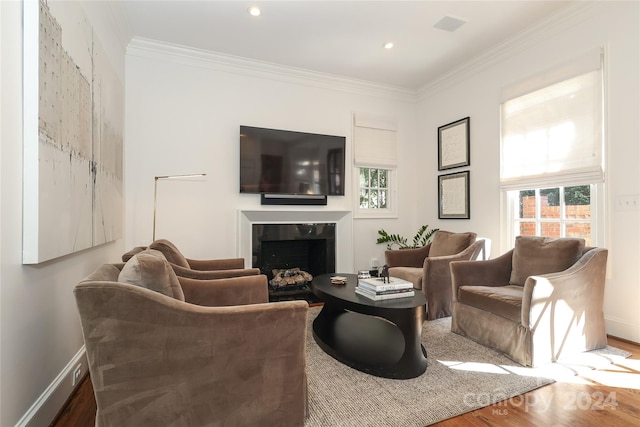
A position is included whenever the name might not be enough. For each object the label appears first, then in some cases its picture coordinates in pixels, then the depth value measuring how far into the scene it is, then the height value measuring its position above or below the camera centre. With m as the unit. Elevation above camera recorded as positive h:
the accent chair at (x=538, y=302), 2.27 -0.67
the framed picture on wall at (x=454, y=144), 4.35 +0.99
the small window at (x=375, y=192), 4.88 +0.35
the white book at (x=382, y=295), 2.36 -0.60
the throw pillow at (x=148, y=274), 1.39 -0.26
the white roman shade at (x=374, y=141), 4.80 +1.12
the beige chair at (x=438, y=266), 3.32 -0.58
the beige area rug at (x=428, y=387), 1.73 -1.07
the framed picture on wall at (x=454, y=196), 4.33 +0.26
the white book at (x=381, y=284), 2.39 -0.53
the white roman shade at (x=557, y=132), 2.96 +0.85
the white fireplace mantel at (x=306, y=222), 4.02 -0.10
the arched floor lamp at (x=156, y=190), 3.39 +0.27
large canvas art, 1.47 +0.46
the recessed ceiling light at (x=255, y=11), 3.05 +1.95
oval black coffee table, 2.15 -0.98
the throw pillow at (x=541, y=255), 2.60 -0.35
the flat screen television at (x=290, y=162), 4.09 +0.70
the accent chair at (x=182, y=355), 1.25 -0.58
